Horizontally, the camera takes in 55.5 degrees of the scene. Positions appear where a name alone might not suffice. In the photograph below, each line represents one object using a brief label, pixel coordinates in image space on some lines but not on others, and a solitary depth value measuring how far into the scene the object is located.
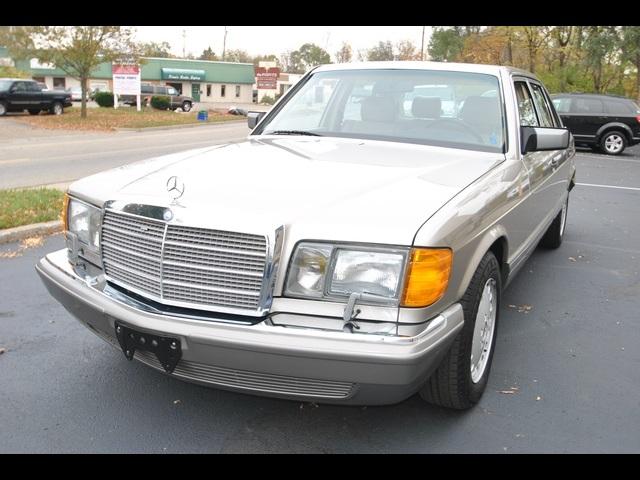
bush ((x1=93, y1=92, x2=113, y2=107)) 38.91
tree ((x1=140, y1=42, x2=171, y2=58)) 88.12
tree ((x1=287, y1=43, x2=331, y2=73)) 109.69
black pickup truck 27.52
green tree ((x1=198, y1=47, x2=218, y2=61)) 109.64
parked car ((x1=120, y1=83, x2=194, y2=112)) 45.06
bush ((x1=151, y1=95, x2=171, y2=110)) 38.78
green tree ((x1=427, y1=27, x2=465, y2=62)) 47.16
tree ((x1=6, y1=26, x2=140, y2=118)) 24.72
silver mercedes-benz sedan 2.35
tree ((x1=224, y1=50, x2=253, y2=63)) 110.56
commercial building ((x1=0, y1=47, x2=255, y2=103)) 64.56
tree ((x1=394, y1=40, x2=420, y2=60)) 53.38
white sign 30.84
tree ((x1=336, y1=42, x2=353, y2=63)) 65.94
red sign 45.47
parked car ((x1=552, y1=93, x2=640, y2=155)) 17.42
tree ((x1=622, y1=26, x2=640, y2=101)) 24.47
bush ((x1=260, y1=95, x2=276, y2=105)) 72.25
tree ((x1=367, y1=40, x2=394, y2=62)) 60.82
